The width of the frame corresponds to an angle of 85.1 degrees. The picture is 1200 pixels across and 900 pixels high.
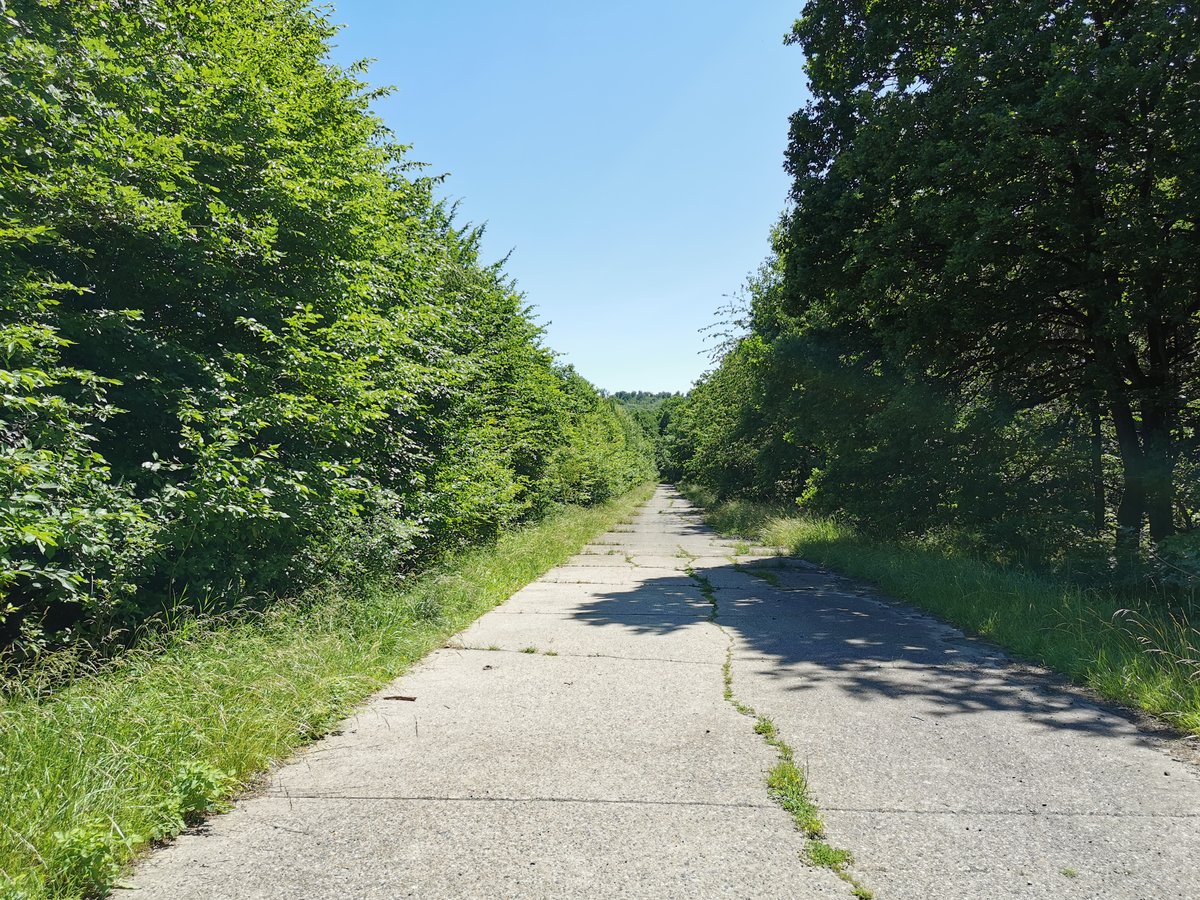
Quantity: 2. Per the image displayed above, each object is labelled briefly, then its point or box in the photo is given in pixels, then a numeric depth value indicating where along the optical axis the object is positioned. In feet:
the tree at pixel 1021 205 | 28.22
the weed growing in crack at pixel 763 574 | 38.21
